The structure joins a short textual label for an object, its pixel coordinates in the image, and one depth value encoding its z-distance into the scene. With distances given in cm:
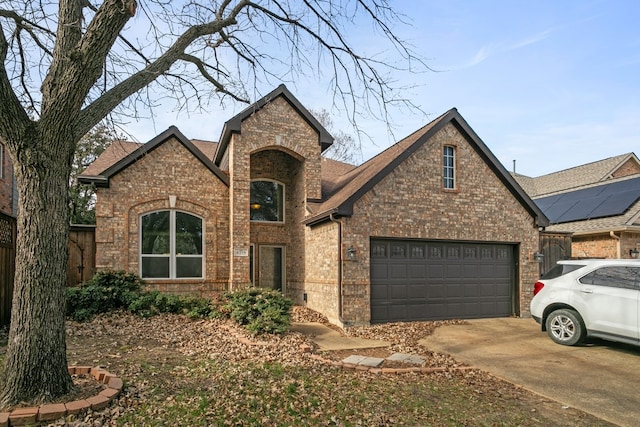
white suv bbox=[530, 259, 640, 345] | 767
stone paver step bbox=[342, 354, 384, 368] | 689
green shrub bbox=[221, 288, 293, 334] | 874
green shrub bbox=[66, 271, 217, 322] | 1034
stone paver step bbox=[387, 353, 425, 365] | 723
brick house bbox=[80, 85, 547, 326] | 1111
